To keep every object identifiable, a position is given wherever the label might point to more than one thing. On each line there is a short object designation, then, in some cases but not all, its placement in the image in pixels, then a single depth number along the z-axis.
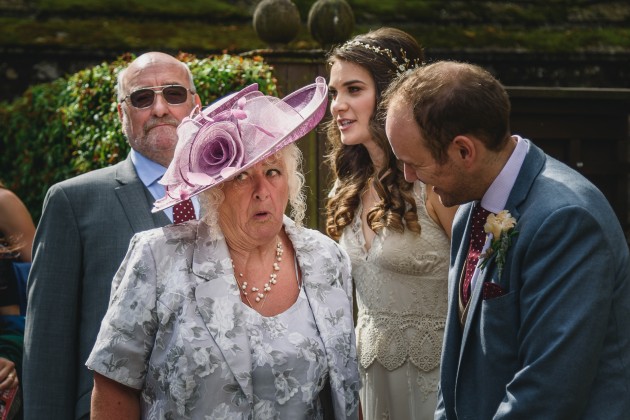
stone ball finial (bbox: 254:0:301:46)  6.88
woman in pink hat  3.18
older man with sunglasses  3.94
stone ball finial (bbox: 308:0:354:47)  7.04
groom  2.74
